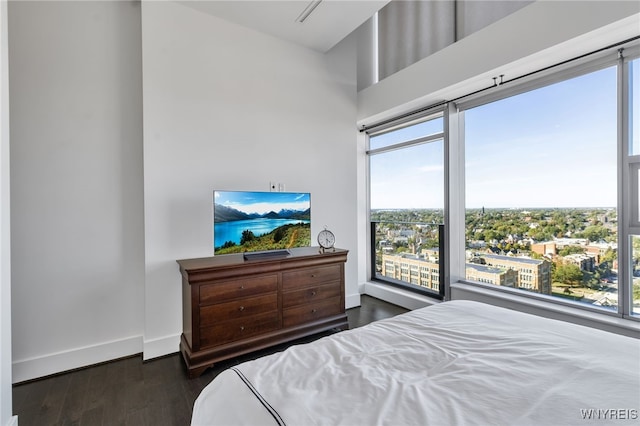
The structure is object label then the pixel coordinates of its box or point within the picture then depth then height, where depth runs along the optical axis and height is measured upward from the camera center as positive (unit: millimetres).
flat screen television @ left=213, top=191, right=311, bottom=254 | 2748 -77
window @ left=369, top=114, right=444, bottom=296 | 3646 +131
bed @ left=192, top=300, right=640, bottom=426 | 865 -596
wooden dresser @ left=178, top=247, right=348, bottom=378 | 2340 -805
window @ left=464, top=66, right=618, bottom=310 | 2369 +225
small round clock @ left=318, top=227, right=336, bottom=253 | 3247 -304
